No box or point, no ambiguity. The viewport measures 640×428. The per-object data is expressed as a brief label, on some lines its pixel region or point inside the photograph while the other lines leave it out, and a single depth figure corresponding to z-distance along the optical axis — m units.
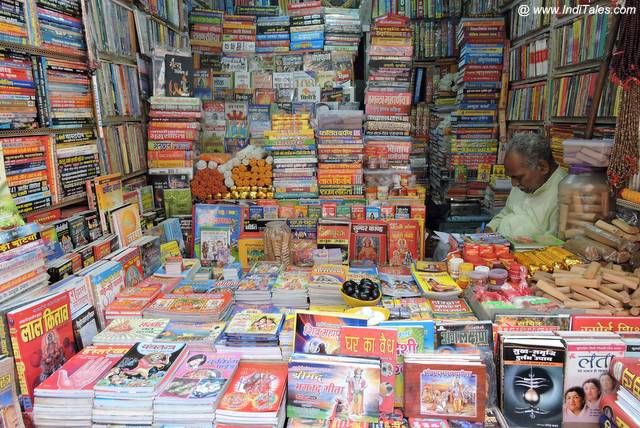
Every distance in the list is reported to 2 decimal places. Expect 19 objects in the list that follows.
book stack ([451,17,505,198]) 5.07
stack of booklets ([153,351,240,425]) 1.53
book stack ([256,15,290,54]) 4.41
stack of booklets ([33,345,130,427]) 1.58
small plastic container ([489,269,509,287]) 2.18
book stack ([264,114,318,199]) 3.39
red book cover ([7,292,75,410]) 1.66
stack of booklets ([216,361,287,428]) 1.51
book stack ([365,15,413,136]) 3.93
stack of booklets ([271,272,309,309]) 2.32
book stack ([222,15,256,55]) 4.43
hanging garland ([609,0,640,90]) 2.33
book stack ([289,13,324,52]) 4.34
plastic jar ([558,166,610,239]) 2.65
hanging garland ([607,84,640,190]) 2.37
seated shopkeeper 3.23
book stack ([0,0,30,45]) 2.01
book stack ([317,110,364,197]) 3.39
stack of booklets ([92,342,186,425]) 1.55
